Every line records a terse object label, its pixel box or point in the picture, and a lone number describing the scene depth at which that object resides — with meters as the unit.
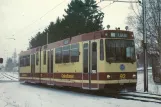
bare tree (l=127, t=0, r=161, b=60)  39.94
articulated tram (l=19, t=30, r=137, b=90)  19.38
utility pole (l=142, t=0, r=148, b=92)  22.64
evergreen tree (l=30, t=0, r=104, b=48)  64.00
